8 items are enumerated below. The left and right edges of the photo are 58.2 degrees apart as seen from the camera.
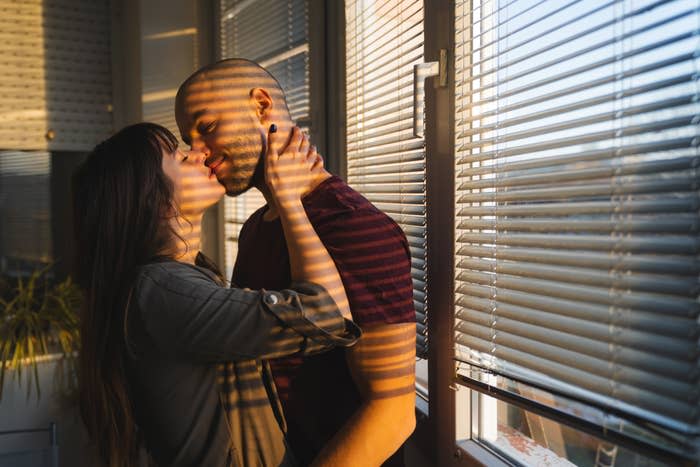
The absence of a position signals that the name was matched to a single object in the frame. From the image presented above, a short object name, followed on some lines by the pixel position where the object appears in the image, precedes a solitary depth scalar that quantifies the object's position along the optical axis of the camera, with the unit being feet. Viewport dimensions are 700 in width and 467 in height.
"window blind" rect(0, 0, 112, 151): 10.87
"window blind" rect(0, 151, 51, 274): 11.48
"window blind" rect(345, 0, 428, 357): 5.28
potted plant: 8.87
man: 3.73
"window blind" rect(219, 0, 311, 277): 7.63
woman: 3.44
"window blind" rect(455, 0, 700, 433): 2.91
